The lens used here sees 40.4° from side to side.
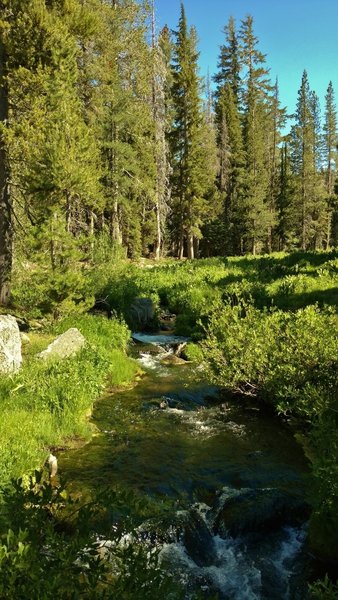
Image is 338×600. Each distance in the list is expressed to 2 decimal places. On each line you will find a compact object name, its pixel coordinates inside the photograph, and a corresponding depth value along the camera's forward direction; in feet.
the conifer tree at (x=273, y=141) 190.60
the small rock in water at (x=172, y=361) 45.06
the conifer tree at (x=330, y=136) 222.48
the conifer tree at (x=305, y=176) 169.68
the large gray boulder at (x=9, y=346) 29.55
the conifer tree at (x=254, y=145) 151.94
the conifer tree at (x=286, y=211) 173.27
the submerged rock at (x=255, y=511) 19.76
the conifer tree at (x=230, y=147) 159.22
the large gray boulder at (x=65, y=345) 33.83
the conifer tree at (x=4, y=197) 45.32
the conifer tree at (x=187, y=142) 131.95
